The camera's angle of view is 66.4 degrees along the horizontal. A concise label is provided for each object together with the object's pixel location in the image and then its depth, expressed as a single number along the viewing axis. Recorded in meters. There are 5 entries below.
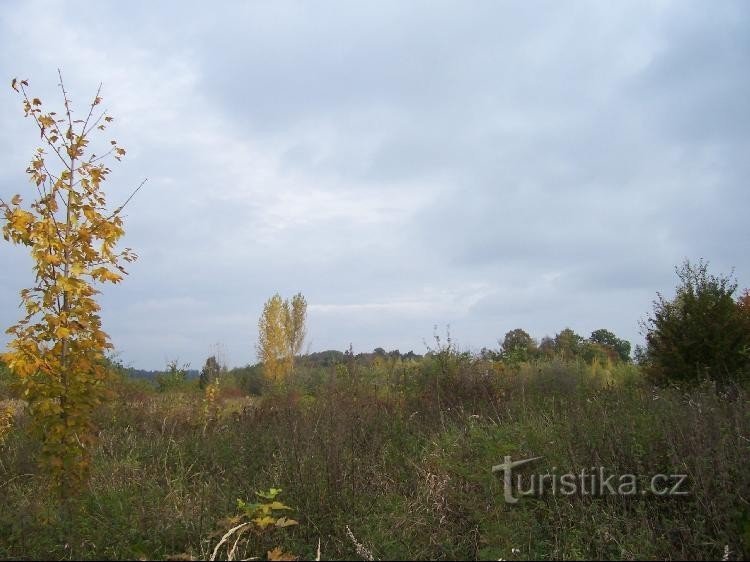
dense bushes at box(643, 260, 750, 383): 8.71
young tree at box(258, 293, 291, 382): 26.34
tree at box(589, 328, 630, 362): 33.03
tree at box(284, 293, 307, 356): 27.31
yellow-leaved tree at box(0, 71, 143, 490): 4.56
